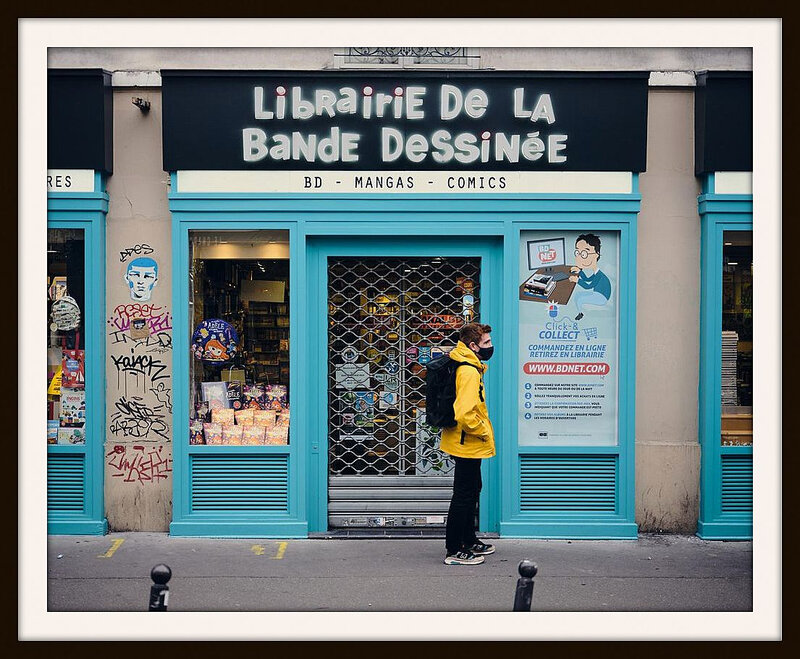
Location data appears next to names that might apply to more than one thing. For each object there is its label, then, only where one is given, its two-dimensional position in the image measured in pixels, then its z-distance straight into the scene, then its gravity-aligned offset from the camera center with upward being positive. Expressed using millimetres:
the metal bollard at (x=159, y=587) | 5465 -1490
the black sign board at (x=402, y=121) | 8297 +1801
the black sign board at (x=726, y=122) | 8328 +1818
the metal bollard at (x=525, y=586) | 5570 -1501
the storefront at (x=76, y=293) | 8336 +304
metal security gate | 8680 -454
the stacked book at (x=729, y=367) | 8672 -321
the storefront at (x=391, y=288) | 8312 +369
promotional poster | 8477 -67
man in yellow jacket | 7391 -871
